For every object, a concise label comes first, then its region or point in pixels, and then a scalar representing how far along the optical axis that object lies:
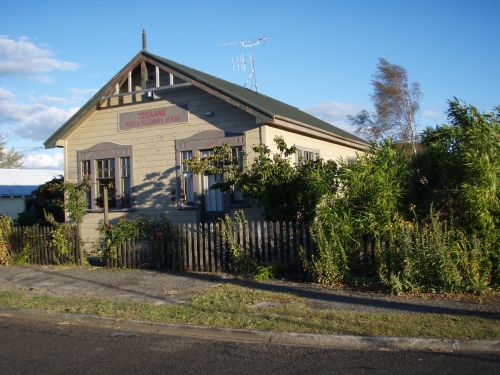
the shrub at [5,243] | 15.25
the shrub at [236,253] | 11.96
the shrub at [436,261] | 9.30
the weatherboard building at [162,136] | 15.30
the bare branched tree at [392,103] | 39.53
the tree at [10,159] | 69.81
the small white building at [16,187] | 34.69
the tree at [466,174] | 9.50
